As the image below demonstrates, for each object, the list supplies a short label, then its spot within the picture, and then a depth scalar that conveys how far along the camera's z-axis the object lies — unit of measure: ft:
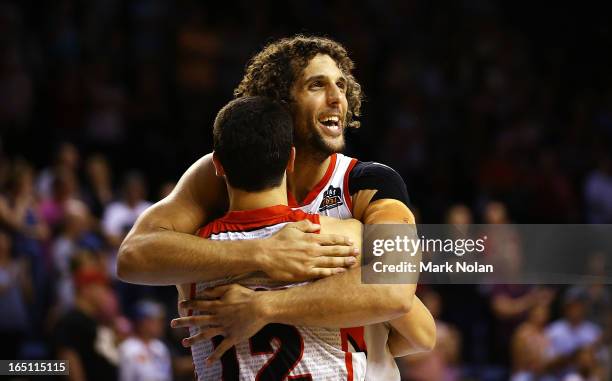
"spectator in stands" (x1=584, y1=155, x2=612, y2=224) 74.49
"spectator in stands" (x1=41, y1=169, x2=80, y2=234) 60.85
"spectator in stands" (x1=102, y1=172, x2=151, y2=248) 61.82
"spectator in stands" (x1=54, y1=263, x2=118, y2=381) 53.93
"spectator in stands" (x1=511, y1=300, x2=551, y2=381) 61.11
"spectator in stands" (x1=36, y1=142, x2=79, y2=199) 62.59
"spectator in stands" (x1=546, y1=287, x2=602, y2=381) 60.59
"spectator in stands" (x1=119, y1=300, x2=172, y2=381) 56.34
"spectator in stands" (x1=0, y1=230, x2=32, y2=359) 55.62
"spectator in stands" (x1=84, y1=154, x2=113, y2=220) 64.58
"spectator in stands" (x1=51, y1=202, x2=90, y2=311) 57.62
